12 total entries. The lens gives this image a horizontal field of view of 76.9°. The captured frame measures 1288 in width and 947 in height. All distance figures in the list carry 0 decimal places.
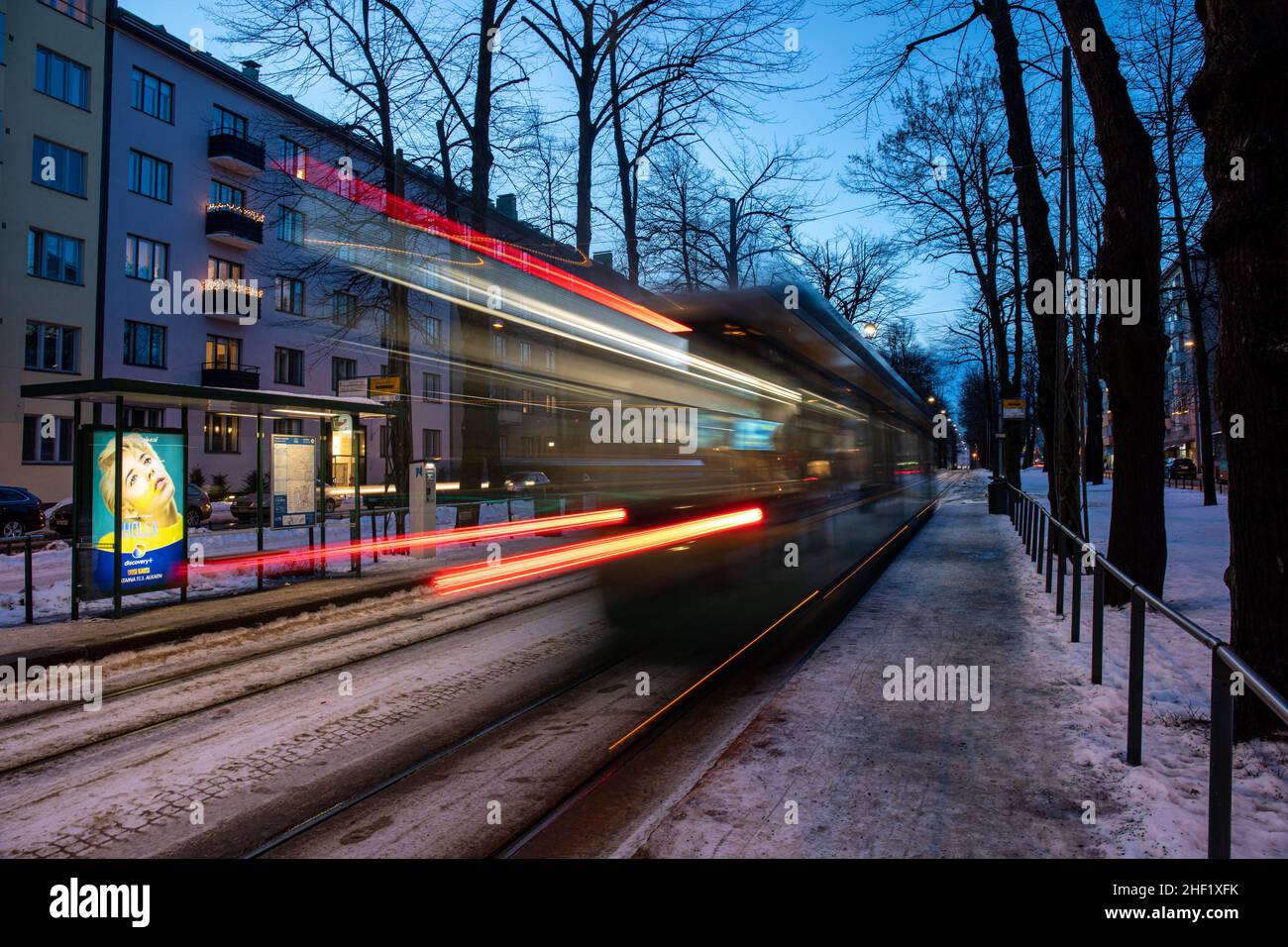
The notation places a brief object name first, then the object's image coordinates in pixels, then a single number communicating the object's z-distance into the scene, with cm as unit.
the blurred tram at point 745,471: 970
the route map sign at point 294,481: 1209
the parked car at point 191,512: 2219
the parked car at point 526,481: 1209
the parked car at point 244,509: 2540
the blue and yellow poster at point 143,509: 907
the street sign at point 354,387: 1513
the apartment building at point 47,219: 2678
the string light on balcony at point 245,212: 3284
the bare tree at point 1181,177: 1161
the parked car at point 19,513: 2219
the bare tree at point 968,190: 2298
